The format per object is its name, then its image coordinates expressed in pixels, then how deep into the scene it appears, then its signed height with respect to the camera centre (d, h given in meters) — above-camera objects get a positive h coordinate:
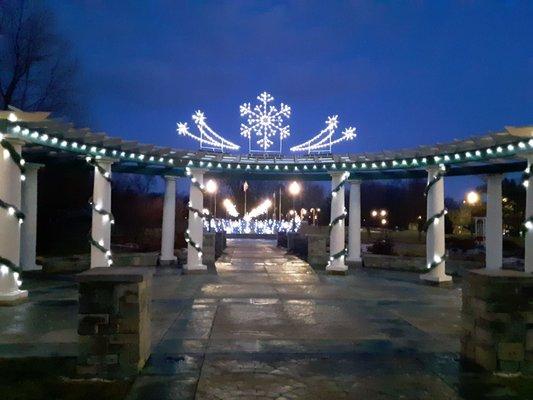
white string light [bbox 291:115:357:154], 18.83 +2.78
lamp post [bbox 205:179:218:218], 21.52 +1.46
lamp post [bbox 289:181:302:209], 23.34 +1.53
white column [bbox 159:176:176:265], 19.69 +0.43
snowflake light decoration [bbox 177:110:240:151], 18.20 +2.80
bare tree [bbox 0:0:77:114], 26.19 +7.09
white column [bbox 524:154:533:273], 12.30 +0.08
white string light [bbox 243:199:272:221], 63.84 +1.48
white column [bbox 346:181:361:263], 20.12 -0.04
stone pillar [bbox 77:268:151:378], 6.39 -1.13
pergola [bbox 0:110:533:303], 11.80 +1.61
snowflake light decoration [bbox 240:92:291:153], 18.91 +3.33
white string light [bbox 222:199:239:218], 56.91 +1.64
